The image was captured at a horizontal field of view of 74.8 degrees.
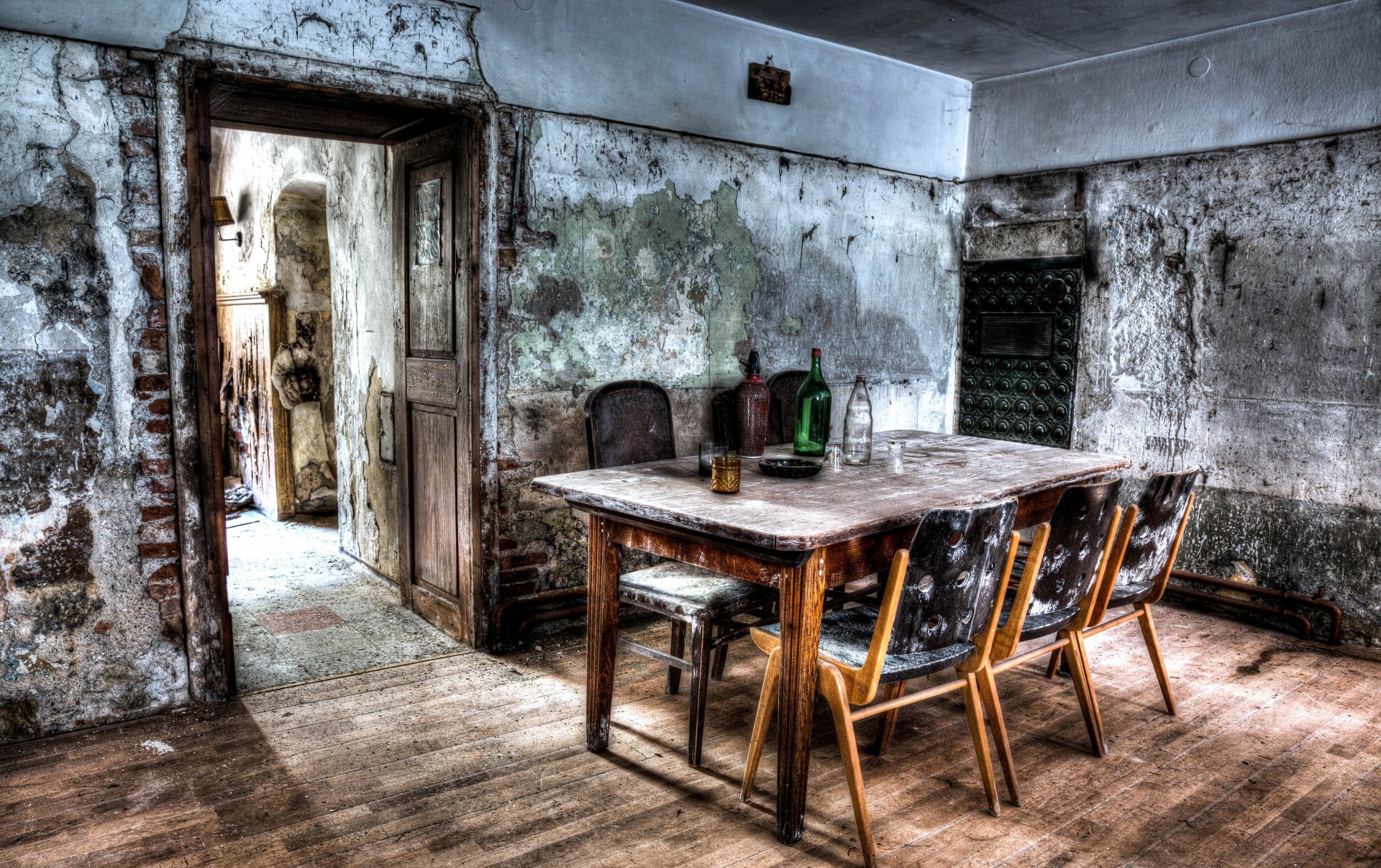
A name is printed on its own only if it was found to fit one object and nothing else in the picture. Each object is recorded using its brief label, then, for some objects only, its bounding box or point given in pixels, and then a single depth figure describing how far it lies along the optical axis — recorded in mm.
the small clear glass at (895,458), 3182
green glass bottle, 3404
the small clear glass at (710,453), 2818
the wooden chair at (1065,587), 2561
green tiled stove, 5059
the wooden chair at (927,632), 2217
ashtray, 3000
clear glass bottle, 3312
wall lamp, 6332
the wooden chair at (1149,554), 2908
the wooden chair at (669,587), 2707
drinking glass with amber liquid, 2654
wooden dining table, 2277
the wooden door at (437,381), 3707
